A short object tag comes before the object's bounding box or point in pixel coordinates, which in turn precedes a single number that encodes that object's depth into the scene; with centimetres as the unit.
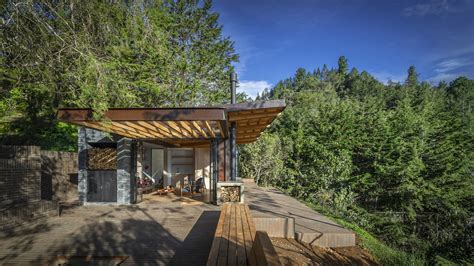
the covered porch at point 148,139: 472
